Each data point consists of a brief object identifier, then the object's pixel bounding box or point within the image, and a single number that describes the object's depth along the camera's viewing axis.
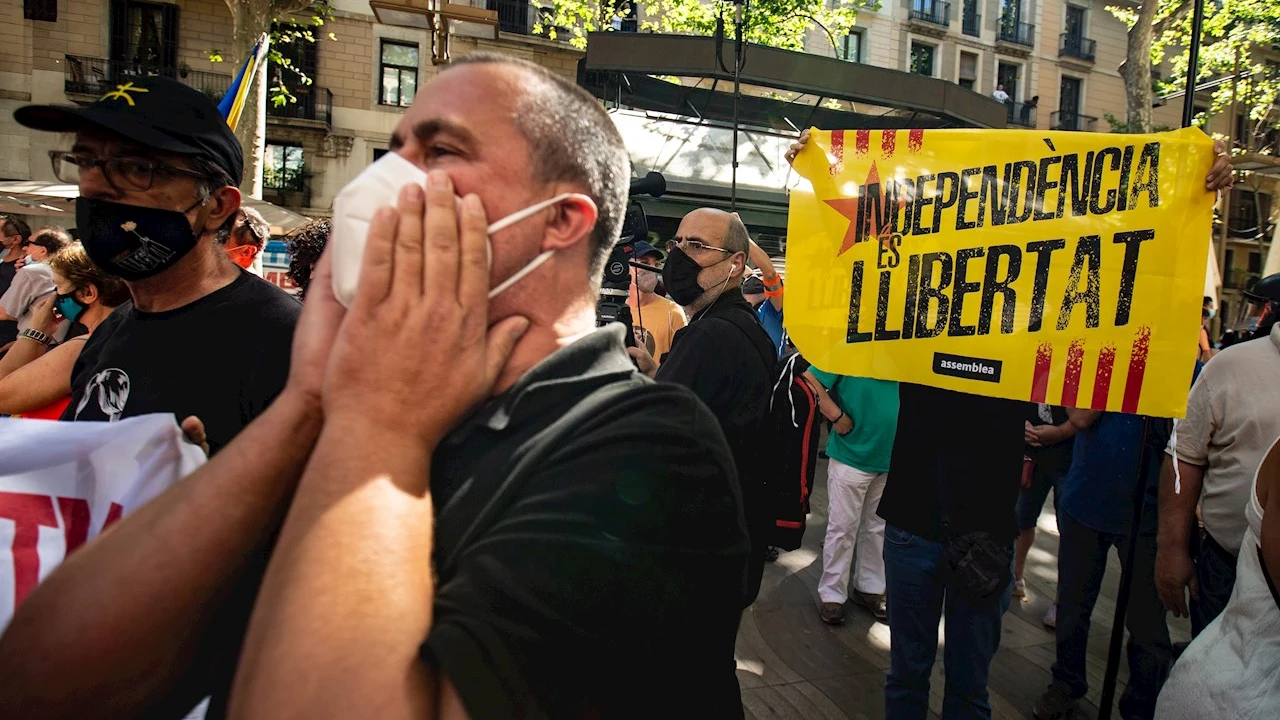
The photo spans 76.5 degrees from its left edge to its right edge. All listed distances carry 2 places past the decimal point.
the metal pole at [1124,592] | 2.68
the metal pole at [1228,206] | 18.83
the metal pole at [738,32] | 4.39
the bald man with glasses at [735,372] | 3.13
